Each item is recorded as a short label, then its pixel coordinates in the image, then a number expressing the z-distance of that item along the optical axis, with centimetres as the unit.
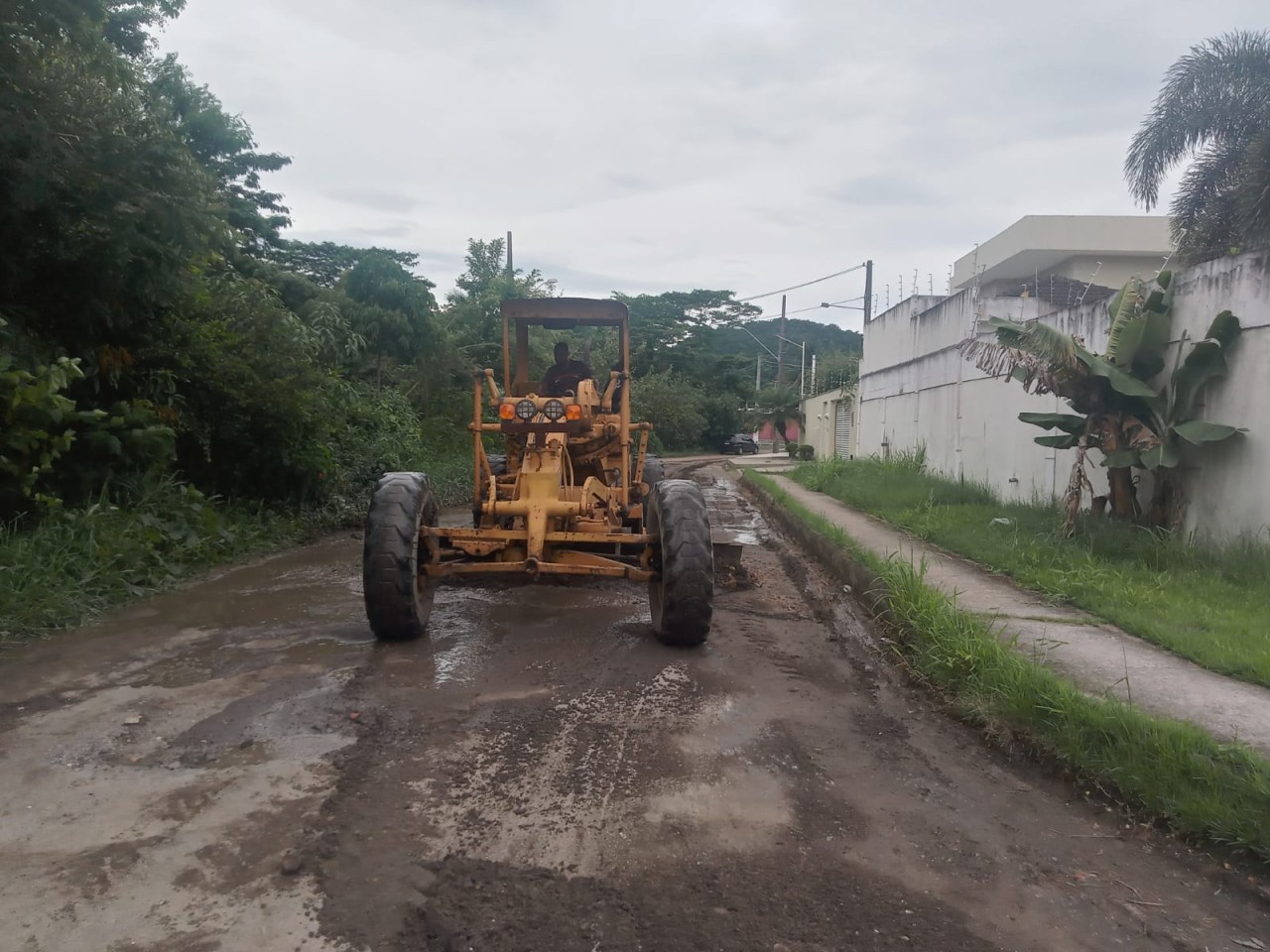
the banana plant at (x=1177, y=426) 773
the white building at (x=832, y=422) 3022
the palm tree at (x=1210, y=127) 1373
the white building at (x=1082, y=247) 2525
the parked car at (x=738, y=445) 5103
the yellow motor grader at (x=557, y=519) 618
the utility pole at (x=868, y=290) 3238
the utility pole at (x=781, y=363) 5423
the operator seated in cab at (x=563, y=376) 866
